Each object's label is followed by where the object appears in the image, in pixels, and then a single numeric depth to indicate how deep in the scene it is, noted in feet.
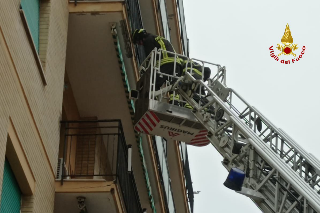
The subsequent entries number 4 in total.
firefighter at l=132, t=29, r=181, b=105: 59.93
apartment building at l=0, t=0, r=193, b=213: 41.57
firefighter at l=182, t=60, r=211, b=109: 60.18
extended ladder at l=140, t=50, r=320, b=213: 44.14
